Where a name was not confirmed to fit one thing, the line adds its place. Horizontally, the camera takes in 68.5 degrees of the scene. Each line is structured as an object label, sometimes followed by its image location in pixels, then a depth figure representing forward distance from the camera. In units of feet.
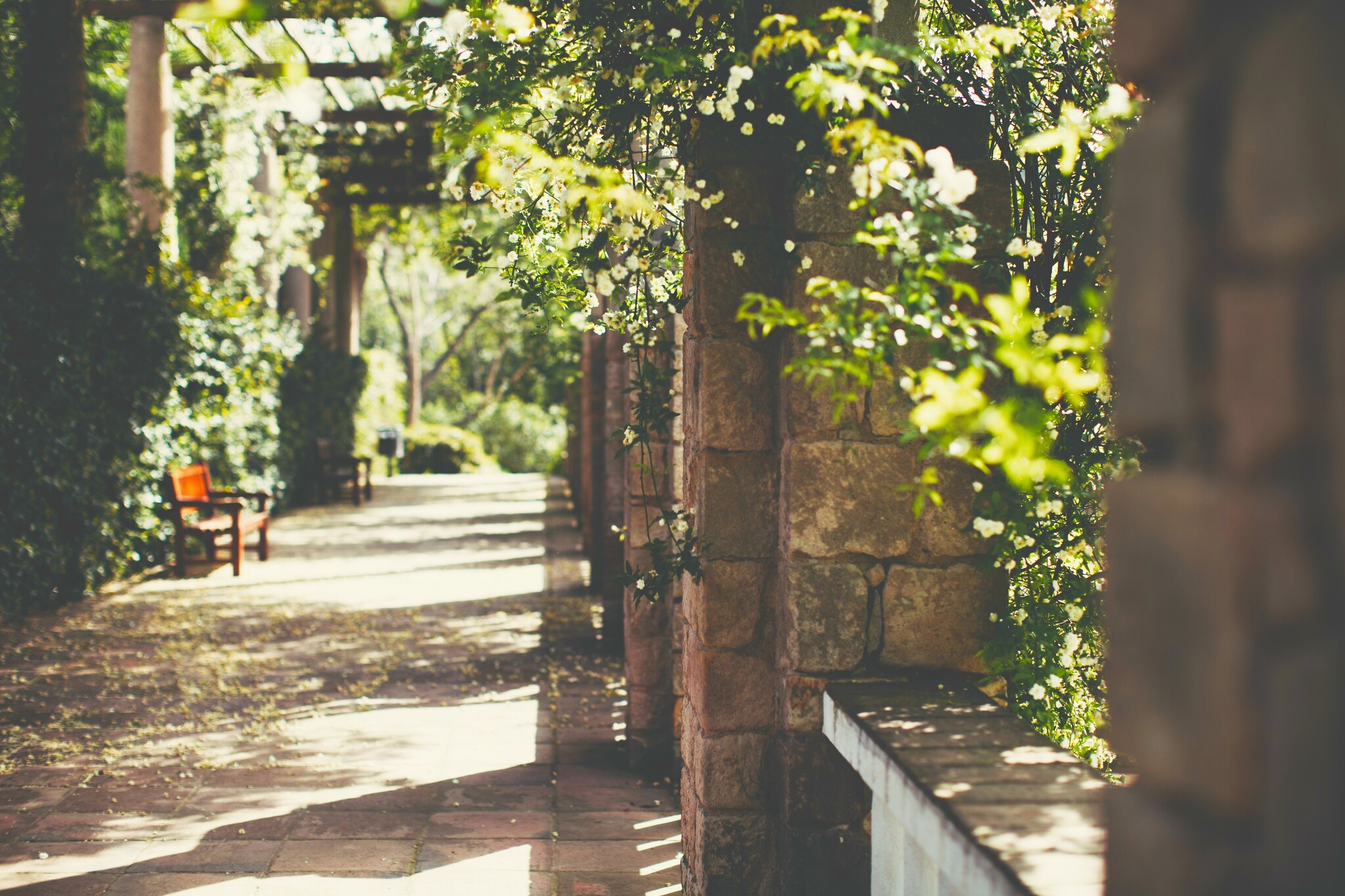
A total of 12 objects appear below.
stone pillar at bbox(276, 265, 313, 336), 43.93
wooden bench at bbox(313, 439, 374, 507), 42.73
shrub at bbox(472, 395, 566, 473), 75.05
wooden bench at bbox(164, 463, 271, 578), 26.21
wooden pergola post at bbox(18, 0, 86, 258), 23.27
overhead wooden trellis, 27.32
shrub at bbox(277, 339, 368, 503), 39.70
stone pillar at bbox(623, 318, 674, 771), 13.46
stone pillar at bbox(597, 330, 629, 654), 18.04
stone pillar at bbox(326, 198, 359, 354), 51.16
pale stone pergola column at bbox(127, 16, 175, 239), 29.04
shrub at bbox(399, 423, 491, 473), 65.16
